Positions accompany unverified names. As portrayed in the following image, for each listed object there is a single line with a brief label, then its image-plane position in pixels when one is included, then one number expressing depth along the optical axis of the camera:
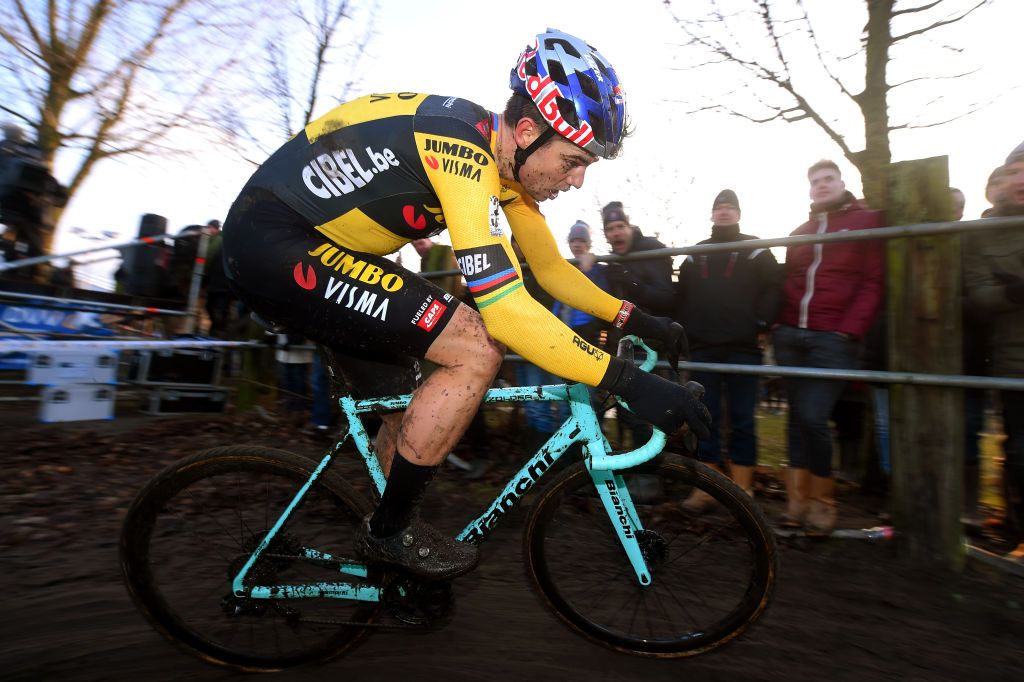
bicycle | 2.25
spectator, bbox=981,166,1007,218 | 3.70
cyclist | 2.02
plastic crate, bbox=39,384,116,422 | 6.05
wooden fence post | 3.22
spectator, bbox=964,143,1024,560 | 3.29
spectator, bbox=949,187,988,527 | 3.70
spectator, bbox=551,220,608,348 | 4.28
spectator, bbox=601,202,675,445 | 4.27
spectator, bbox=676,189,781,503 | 4.04
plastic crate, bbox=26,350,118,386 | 6.06
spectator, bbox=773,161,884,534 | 3.67
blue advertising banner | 6.80
